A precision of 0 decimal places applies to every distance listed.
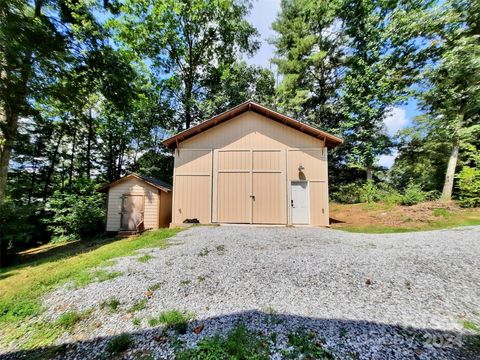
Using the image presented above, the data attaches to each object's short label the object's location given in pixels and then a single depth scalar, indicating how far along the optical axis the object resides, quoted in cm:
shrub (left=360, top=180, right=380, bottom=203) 1501
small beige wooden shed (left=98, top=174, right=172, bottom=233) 1113
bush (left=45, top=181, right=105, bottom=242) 1186
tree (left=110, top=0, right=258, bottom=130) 1620
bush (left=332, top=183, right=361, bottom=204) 1725
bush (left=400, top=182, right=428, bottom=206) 1223
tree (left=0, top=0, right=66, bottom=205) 651
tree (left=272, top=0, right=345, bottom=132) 1781
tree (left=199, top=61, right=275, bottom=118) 1780
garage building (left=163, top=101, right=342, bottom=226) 1020
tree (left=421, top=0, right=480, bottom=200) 844
